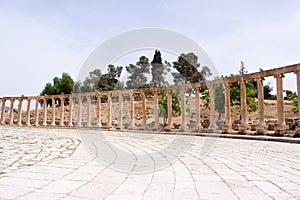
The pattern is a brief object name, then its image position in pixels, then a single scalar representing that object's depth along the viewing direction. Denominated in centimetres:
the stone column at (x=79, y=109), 3062
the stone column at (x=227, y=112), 1984
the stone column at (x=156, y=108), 2503
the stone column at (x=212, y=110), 2087
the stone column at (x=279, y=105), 1666
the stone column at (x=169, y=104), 2407
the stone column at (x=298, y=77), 1578
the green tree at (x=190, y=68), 5338
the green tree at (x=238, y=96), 3019
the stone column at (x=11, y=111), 3809
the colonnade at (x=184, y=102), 1717
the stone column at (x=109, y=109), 2825
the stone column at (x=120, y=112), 2689
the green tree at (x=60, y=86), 6525
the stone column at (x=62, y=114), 3284
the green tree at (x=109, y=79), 5842
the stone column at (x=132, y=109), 2648
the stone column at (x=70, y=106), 3197
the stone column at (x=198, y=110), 2175
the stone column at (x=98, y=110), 2897
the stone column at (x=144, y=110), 2647
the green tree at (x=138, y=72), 5606
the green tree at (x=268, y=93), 5755
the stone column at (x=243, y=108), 1907
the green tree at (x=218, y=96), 3179
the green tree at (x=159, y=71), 5761
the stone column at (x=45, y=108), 3495
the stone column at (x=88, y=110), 2983
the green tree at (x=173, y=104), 3400
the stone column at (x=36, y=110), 3541
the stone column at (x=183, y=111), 2254
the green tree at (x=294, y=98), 2556
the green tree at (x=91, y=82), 5522
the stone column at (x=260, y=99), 1839
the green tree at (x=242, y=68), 5884
